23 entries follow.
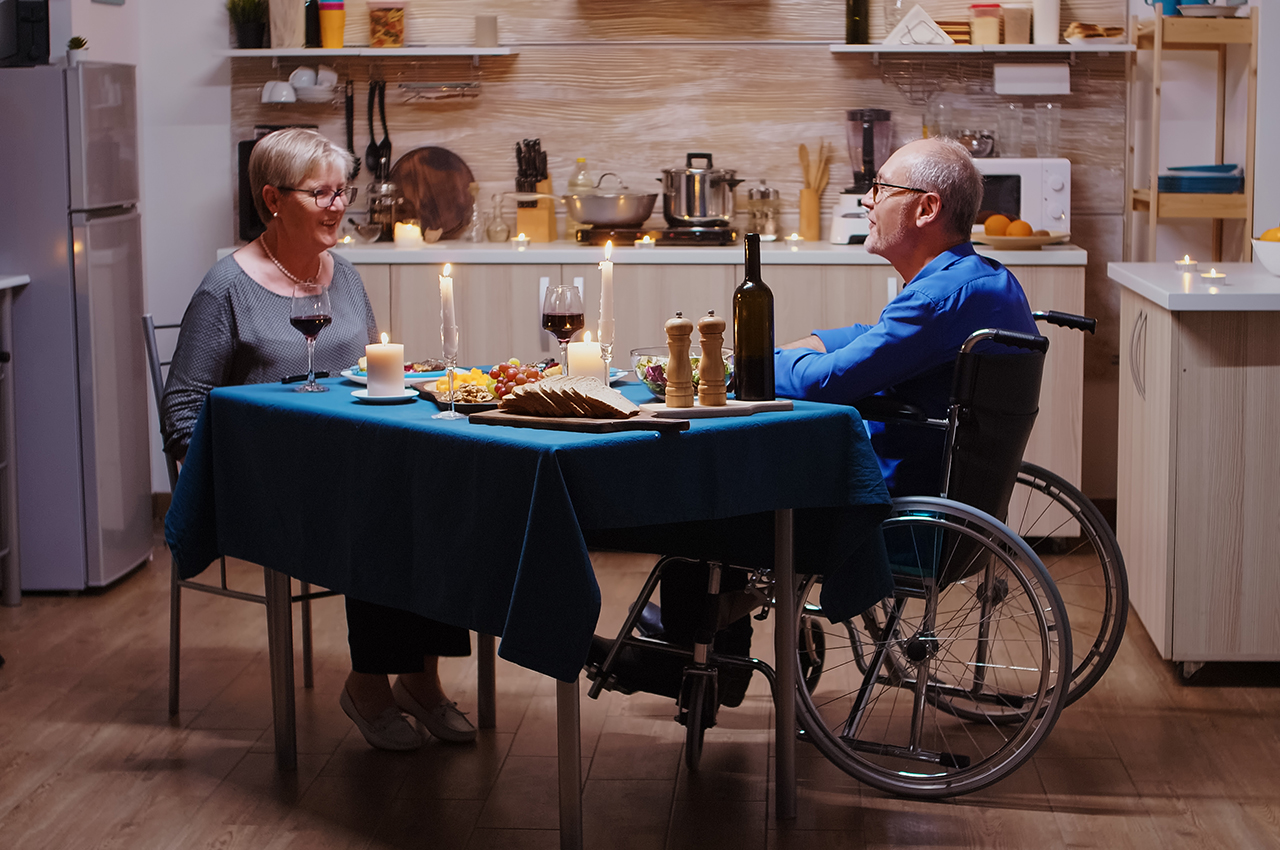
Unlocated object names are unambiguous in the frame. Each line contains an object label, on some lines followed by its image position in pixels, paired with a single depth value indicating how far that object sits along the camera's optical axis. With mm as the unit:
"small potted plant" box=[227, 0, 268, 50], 4578
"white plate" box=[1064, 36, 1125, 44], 4418
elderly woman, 2717
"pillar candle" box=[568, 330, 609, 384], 2262
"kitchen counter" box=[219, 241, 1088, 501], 4172
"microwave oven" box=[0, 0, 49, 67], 3879
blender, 4438
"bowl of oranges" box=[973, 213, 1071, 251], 4141
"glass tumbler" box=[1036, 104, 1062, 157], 4578
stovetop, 4422
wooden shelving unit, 4066
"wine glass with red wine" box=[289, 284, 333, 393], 2451
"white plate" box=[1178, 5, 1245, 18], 4121
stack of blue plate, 4129
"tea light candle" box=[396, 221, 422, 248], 4574
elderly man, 2439
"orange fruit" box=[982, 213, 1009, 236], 4188
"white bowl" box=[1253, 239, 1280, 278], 3176
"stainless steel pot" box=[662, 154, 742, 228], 4457
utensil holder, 4656
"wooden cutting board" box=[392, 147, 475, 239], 4793
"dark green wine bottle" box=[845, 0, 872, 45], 4520
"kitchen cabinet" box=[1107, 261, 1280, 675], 2945
